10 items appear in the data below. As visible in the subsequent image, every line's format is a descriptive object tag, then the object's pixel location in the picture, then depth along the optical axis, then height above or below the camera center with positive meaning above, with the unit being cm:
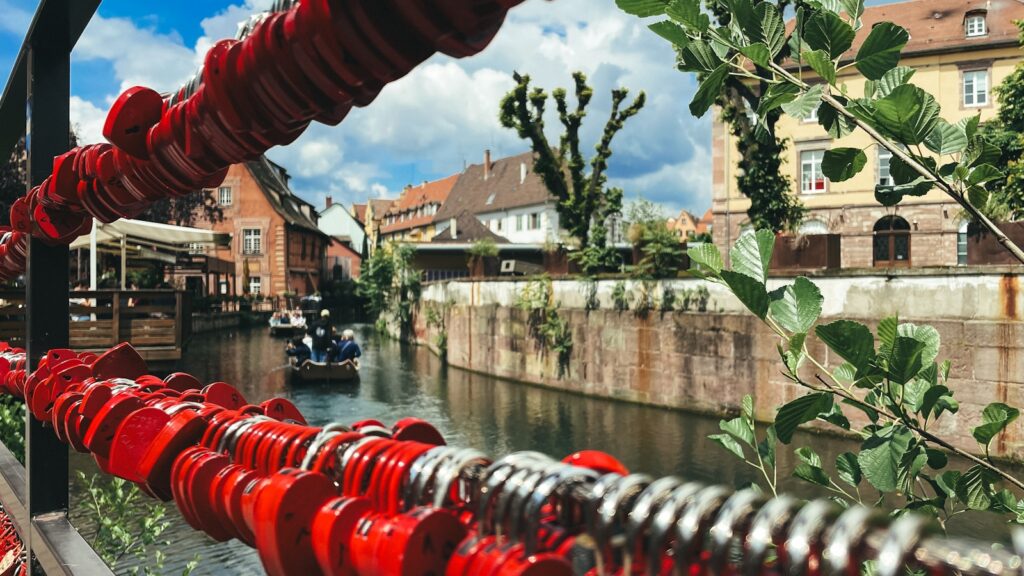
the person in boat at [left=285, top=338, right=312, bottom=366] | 2106 -165
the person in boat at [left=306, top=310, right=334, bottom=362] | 2073 -124
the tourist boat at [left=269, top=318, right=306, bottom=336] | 3409 -163
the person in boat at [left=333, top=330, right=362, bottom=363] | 2064 -163
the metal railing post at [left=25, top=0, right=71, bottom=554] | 220 +7
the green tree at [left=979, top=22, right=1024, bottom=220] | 2014 +482
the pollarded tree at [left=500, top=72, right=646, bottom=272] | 2222 +404
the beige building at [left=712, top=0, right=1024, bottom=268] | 2738 +552
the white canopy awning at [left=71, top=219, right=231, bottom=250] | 1535 +127
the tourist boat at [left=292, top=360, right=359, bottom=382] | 1991 -213
